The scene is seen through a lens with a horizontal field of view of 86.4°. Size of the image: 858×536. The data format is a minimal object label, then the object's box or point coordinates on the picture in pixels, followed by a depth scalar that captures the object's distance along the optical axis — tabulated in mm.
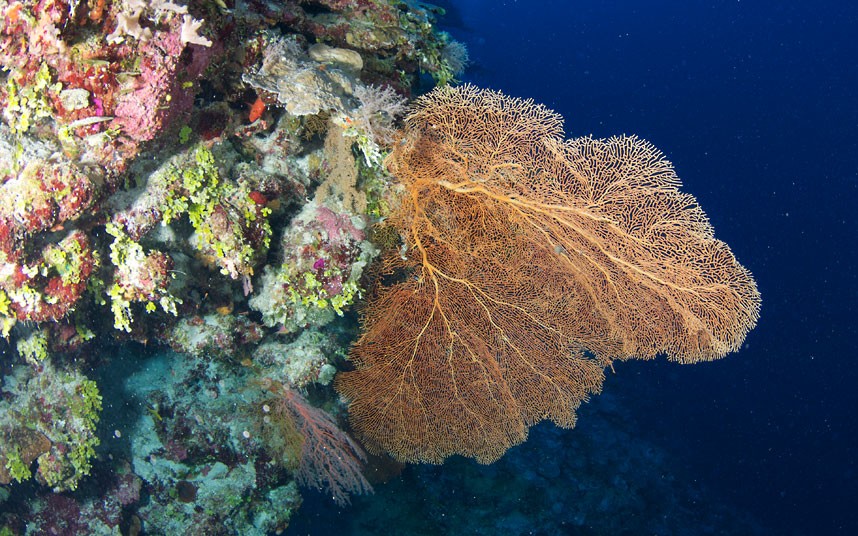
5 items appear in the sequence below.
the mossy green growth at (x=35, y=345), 4363
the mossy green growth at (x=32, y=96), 2967
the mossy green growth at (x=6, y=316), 3275
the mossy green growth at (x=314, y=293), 4121
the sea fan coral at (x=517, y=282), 4219
